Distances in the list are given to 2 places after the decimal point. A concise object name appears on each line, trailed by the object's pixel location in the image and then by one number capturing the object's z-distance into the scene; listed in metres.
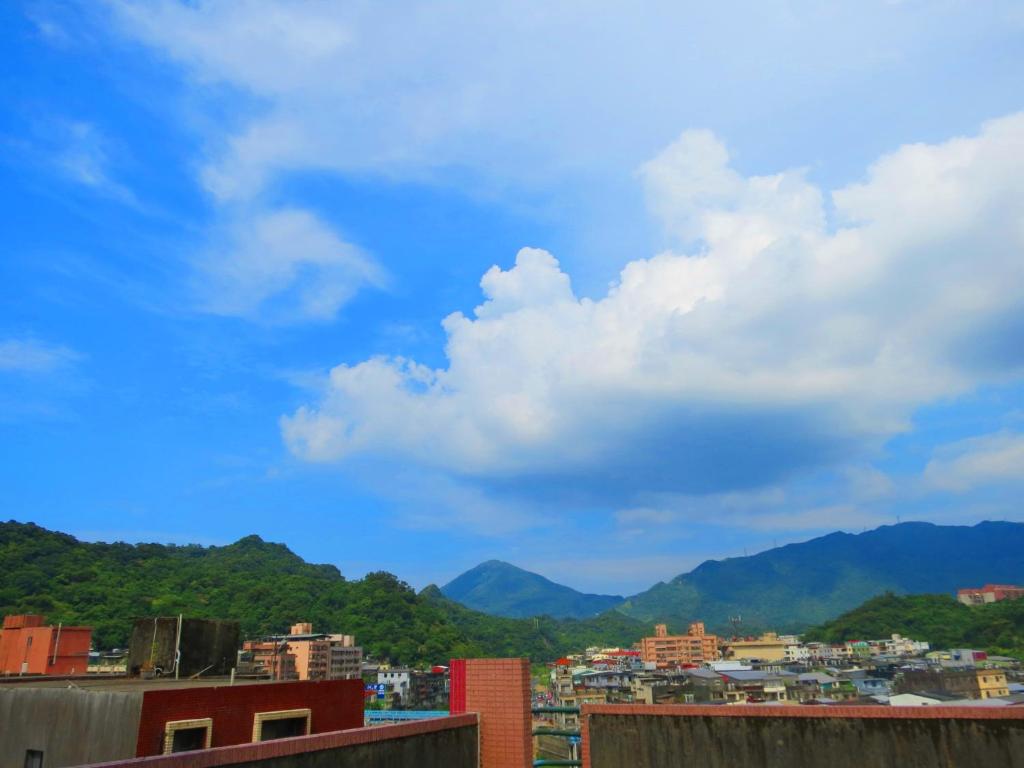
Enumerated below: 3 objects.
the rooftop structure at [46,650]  28.74
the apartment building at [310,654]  93.50
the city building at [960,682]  60.05
